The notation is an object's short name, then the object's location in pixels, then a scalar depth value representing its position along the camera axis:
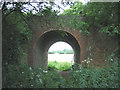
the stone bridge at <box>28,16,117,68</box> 6.50
